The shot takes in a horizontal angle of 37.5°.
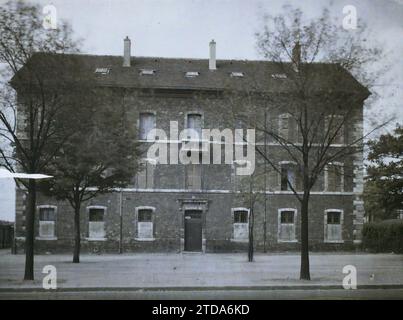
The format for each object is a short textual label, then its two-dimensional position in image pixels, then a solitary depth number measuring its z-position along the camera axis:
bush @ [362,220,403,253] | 32.59
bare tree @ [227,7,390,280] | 18.12
